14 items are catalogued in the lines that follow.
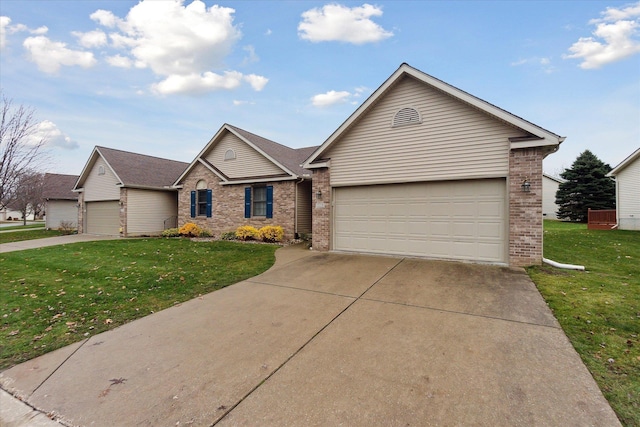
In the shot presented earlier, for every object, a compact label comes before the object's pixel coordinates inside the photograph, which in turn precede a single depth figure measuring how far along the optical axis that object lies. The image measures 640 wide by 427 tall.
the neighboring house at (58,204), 25.88
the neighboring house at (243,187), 13.48
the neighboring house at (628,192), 16.94
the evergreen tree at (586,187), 24.56
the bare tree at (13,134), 15.33
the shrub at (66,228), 21.33
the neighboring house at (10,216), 54.81
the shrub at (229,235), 14.20
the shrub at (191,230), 15.41
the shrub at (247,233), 13.43
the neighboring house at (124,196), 17.00
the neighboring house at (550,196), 32.19
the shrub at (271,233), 12.93
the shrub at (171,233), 16.08
